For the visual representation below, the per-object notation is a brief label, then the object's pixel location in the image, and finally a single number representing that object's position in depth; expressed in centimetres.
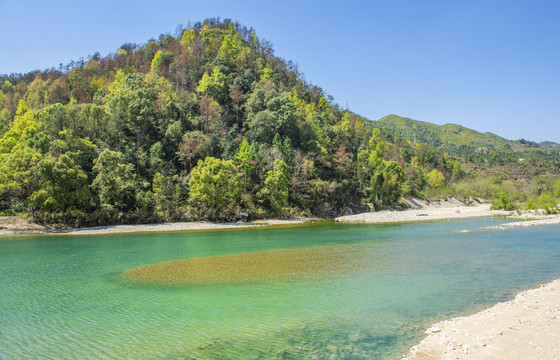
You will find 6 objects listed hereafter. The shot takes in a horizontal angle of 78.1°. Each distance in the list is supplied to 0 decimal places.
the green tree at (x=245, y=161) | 6222
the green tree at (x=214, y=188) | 5453
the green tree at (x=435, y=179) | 11464
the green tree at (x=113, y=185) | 5112
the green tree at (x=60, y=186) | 4588
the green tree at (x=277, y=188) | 6097
